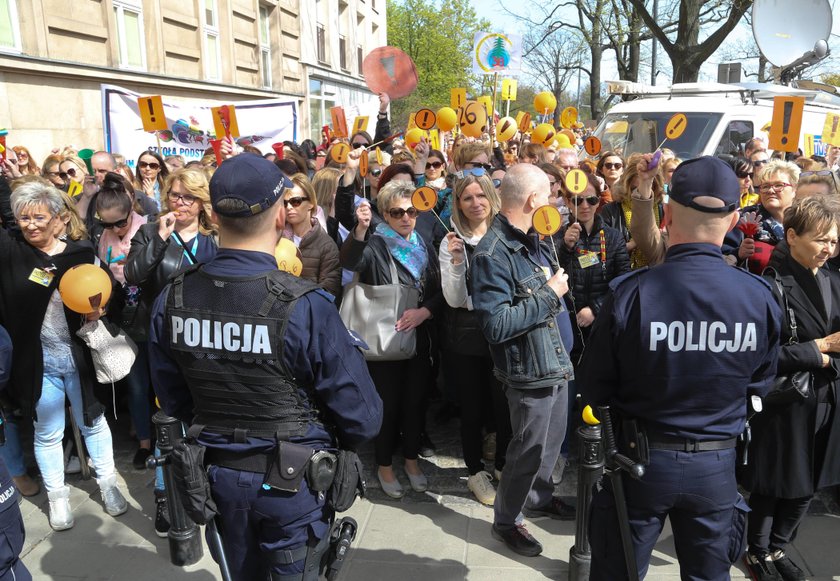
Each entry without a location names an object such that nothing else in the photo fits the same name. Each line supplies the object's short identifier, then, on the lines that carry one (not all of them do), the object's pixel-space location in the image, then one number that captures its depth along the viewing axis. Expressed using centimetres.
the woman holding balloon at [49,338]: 380
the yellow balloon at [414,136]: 853
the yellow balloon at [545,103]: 963
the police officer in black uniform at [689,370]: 216
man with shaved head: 309
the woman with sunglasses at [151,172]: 626
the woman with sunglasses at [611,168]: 584
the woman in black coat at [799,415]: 302
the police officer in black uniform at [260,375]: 205
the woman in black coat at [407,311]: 395
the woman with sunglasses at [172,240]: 376
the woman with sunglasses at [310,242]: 412
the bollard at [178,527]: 336
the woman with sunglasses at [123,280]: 425
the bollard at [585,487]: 302
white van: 845
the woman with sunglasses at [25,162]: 770
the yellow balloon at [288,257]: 321
